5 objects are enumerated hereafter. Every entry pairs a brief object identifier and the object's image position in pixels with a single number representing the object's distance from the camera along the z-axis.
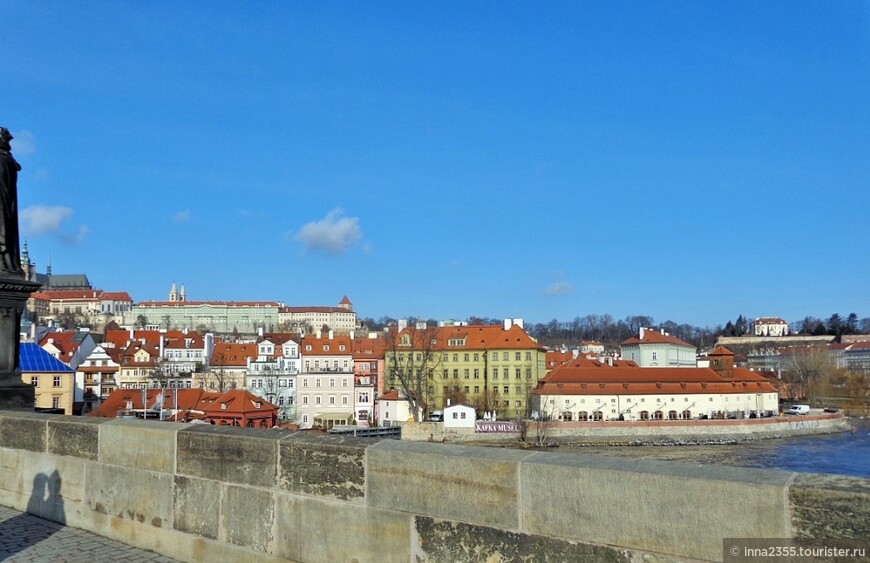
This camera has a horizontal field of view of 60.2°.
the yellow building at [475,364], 79.56
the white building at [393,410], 70.69
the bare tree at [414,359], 74.43
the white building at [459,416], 65.19
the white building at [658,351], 105.81
